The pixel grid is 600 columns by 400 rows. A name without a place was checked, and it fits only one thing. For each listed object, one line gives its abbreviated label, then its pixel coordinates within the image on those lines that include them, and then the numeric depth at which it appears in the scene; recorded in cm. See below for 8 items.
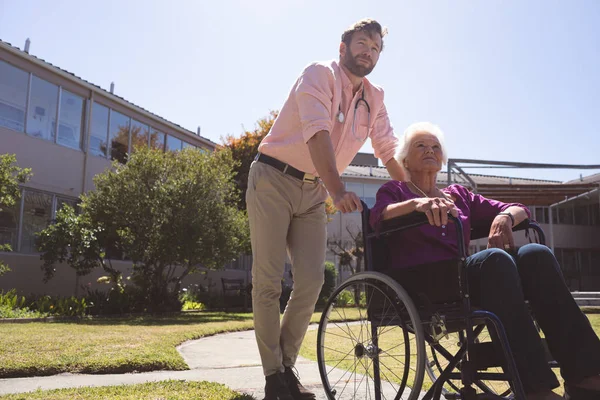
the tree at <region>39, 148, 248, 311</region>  1191
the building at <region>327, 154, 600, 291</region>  2420
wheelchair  195
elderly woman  188
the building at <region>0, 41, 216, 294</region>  1273
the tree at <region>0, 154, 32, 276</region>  995
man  277
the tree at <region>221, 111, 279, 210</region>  1870
